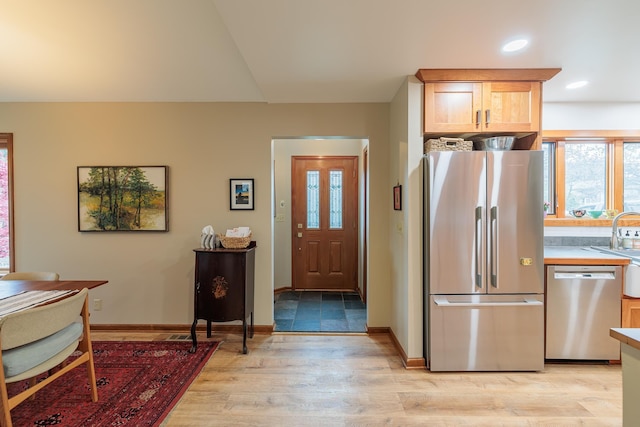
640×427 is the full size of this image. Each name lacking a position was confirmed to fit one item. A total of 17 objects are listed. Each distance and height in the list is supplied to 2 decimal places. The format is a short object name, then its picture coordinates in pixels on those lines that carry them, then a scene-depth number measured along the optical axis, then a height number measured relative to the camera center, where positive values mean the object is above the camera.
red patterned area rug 1.93 -1.29
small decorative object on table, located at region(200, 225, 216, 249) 2.93 -0.25
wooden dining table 2.22 -0.56
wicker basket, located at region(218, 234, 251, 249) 2.91 -0.28
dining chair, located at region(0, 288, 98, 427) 1.57 -0.76
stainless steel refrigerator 2.38 -0.39
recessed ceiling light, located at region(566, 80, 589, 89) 2.73 +1.18
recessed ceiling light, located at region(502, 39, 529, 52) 2.04 +1.16
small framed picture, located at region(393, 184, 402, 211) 2.78 +0.14
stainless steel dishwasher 2.48 -0.81
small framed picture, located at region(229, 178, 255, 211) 3.23 +0.20
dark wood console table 2.81 -0.68
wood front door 4.82 -0.15
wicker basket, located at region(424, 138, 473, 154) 2.47 +0.56
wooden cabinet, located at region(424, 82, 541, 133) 2.50 +0.88
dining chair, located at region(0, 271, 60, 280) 2.59 -0.54
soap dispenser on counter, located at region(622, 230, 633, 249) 2.99 -0.29
